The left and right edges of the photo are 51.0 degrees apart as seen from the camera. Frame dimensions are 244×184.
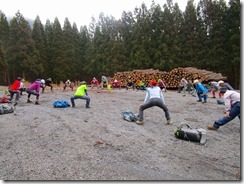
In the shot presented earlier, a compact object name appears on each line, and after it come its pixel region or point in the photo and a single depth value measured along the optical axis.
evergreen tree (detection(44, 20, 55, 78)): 42.94
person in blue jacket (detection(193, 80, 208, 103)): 13.91
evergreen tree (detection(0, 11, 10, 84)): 40.44
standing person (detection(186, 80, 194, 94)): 20.19
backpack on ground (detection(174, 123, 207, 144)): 6.53
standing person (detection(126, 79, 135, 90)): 25.12
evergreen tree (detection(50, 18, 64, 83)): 41.72
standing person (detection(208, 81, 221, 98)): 16.97
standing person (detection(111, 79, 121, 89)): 27.86
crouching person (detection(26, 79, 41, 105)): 13.34
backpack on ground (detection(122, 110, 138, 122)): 9.01
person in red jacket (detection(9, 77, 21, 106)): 13.37
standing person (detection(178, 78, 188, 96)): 20.40
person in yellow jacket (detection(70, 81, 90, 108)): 11.94
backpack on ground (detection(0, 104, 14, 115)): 10.53
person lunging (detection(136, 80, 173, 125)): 8.34
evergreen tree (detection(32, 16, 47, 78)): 42.09
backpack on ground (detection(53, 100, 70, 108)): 12.13
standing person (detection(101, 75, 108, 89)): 24.96
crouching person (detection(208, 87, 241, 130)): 7.20
